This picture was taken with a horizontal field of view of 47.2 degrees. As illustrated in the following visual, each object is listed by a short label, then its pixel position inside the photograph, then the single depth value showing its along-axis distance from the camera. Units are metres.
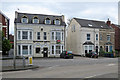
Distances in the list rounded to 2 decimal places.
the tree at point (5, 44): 23.84
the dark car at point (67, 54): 26.71
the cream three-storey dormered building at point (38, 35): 27.78
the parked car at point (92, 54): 29.77
